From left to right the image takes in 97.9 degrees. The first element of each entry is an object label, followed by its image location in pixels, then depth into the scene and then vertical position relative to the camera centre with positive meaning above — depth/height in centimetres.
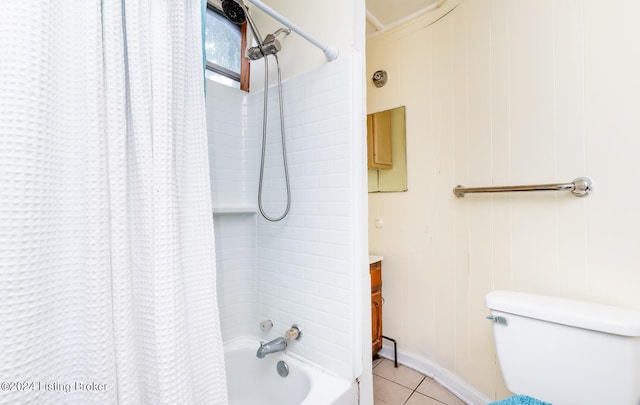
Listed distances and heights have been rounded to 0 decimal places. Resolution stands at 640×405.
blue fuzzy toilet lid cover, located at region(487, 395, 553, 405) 88 -66
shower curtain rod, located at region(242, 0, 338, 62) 90 +63
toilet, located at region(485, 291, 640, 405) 88 -54
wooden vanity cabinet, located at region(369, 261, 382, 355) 189 -72
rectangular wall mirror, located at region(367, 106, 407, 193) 194 +36
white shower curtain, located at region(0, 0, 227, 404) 52 -1
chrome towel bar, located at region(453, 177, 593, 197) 108 +3
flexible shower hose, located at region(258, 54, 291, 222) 128 +24
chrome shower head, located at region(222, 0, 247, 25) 148 +103
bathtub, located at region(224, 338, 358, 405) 111 -80
